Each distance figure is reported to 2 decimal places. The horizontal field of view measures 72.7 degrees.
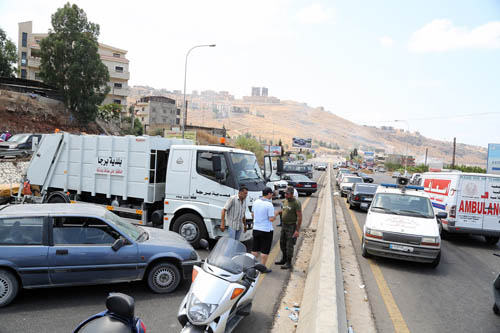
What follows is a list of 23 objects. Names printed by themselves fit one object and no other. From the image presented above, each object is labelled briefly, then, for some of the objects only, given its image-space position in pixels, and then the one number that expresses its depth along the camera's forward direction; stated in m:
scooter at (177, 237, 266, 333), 3.57
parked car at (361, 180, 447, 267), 7.52
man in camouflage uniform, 7.17
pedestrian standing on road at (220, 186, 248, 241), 7.09
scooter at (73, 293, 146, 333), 2.82
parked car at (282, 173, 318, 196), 23.05
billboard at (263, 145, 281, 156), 65.53
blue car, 5.04
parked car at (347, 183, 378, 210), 17.15
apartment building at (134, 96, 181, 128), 90.56
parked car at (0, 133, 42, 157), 21.71
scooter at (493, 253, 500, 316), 5.29
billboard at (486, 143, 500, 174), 35.09
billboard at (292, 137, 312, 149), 86.12
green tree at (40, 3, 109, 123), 37.72
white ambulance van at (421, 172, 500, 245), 10.52
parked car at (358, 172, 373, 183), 37.72
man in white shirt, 6.81
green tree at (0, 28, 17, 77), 43.38
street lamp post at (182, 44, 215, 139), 23.26
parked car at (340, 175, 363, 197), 23.72
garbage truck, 8.38
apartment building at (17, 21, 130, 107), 57.71
